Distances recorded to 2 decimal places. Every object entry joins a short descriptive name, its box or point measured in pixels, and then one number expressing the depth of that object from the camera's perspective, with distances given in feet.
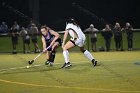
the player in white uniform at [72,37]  52.16
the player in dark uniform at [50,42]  55.16
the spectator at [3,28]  108.01
